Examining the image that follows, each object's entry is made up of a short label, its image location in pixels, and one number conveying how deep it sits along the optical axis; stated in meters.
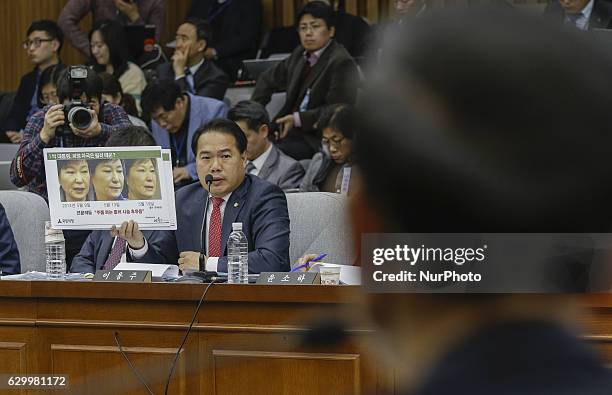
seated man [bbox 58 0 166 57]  16.78
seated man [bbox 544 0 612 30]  11.19
